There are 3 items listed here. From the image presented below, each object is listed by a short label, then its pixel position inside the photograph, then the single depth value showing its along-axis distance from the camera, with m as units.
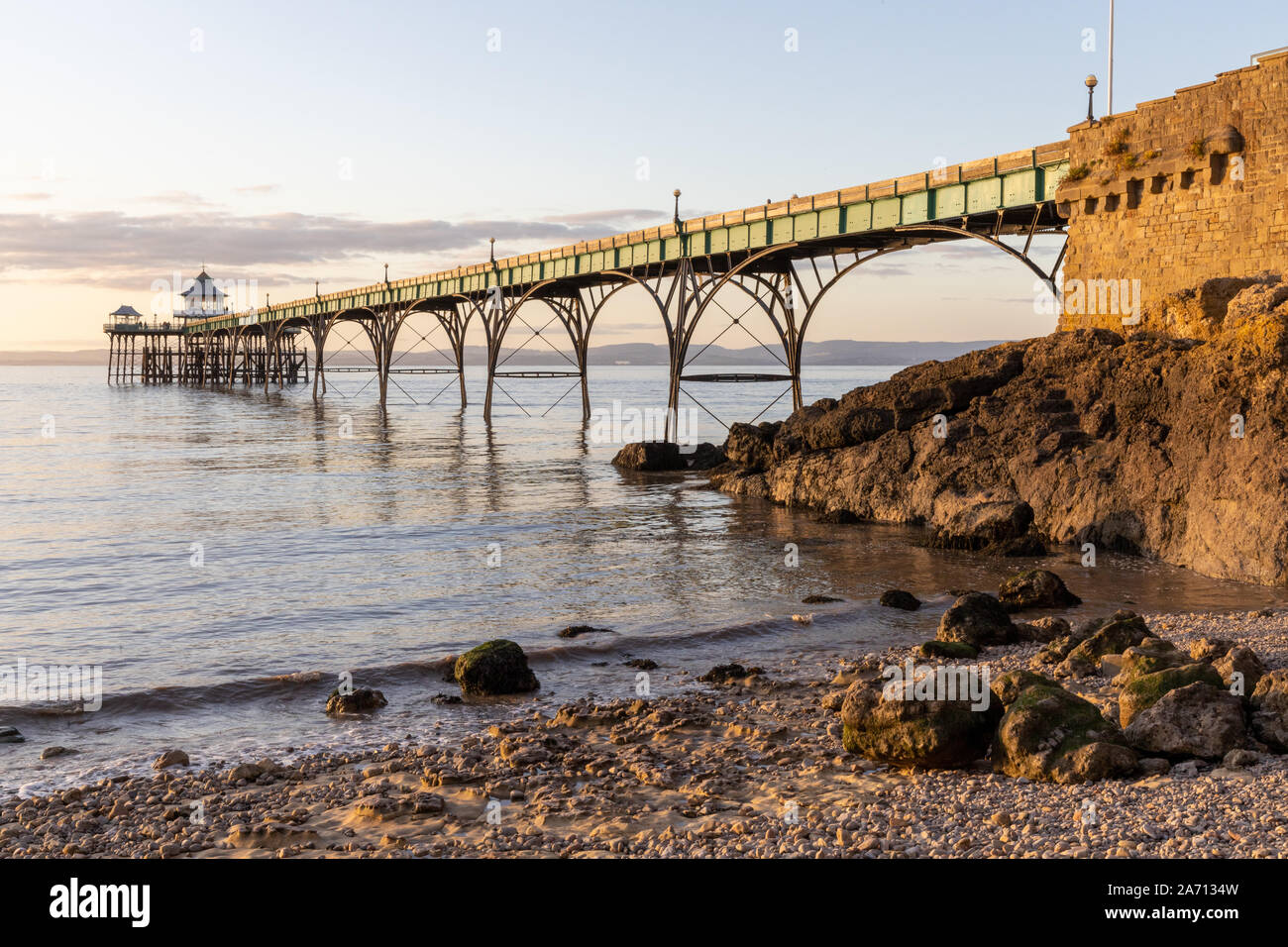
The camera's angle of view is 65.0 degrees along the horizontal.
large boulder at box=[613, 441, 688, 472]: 37.38
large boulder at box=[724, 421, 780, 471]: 30.98
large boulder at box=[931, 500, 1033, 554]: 20.34
